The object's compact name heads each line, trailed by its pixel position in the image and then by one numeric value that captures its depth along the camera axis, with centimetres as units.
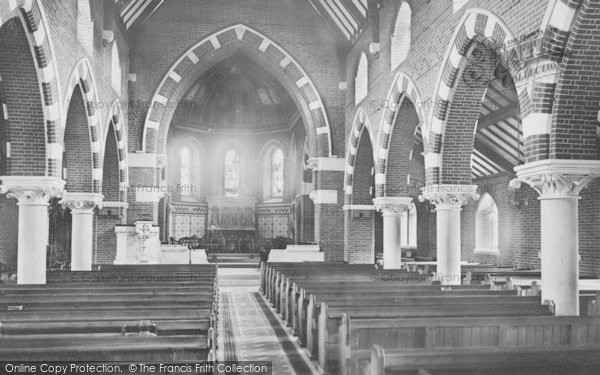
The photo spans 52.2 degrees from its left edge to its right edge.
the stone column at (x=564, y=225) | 876
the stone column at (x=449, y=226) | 1349
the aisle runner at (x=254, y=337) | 900
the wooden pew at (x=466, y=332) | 664
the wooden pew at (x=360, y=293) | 934
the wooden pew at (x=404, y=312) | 784
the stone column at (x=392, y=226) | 1822
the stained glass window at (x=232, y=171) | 3559
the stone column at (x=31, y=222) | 1213
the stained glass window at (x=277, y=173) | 3528
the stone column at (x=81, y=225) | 1638
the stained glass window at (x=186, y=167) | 3414
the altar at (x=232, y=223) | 3281
